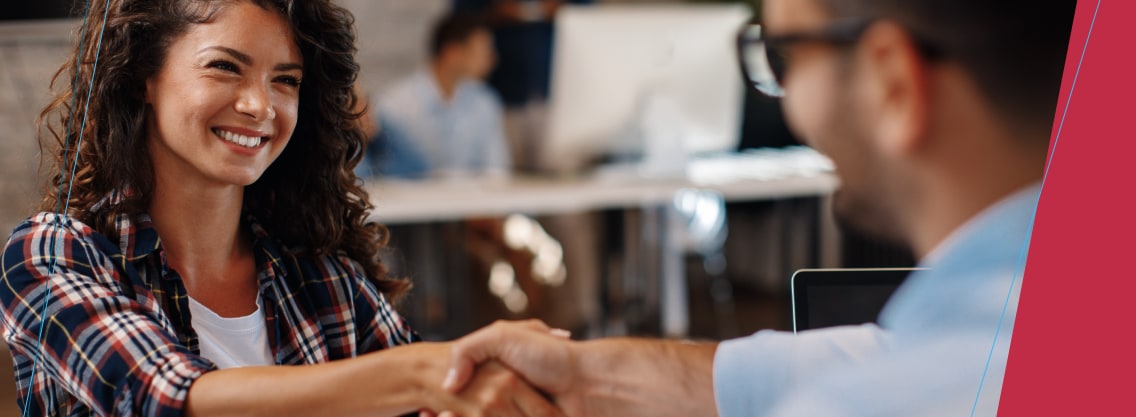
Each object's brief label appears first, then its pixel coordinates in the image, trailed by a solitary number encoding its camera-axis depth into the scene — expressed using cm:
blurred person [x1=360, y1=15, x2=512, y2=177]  245
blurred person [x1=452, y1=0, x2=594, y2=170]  448
